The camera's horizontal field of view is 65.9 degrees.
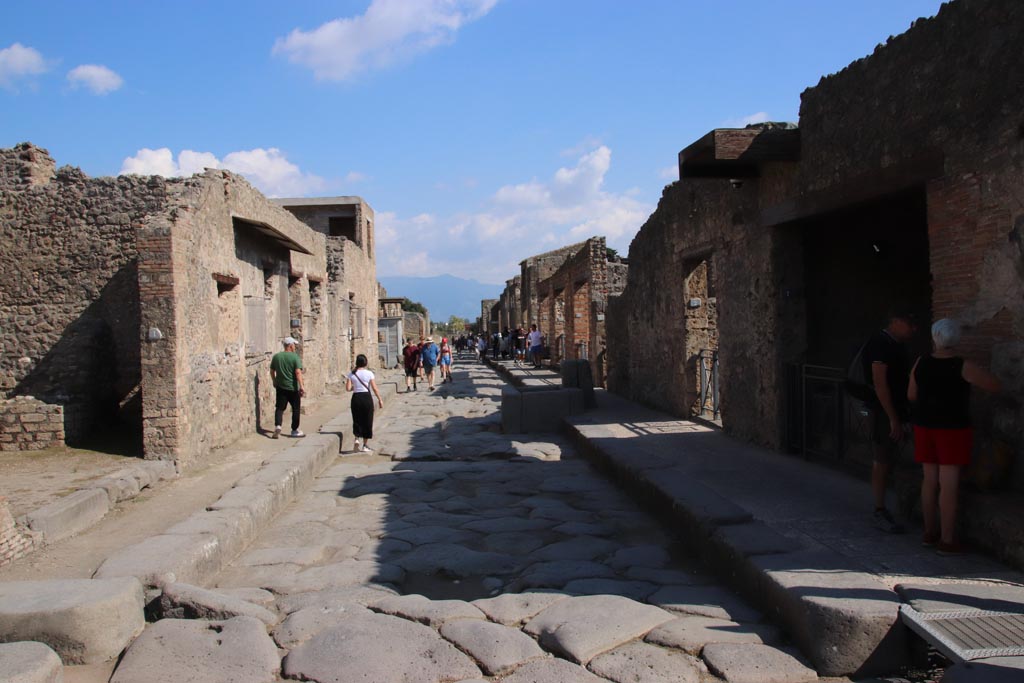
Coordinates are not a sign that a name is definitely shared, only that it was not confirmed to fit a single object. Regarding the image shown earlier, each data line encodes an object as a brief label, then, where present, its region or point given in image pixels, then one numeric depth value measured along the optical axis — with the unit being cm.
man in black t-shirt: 464
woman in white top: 980
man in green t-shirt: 1069
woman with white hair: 413
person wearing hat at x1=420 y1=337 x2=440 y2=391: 1967
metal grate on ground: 297
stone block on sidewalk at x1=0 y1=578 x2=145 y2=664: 366
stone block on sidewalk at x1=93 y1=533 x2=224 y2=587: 448
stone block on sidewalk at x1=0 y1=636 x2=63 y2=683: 304
